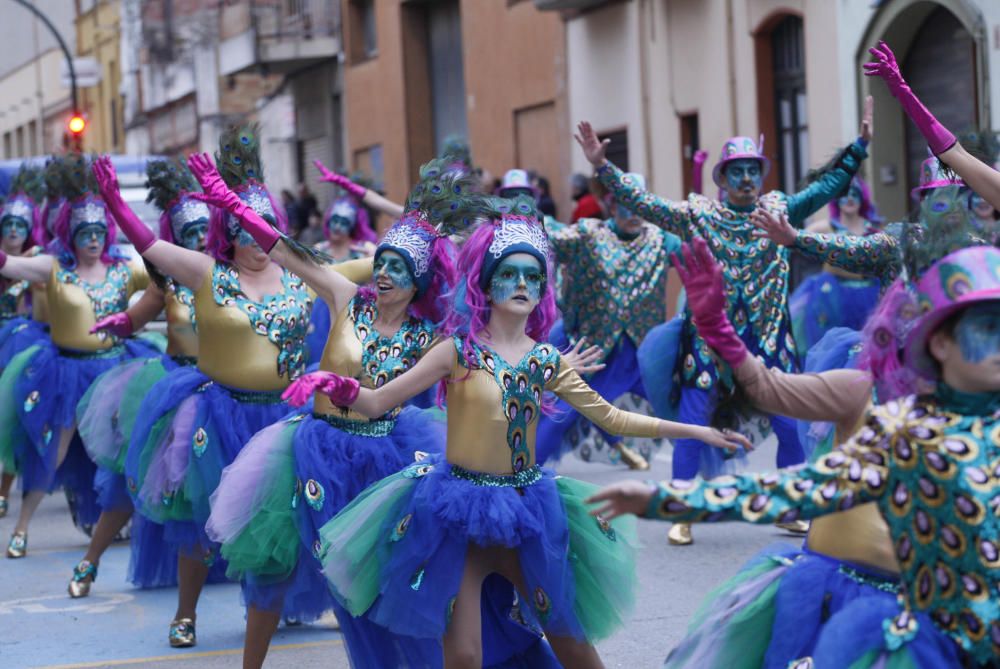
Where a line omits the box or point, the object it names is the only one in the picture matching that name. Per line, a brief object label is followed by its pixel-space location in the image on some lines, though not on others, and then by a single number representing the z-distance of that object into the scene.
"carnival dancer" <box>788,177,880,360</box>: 11.94
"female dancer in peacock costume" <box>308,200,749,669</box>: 5.53
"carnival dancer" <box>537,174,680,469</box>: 11.55
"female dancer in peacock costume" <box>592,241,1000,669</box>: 3.88
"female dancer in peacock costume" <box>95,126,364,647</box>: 7.60
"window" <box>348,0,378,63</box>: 32.88
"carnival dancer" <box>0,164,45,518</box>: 12.49
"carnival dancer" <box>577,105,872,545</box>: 9.24
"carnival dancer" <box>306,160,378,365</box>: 13.41
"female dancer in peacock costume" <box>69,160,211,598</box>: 8.79
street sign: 30.32
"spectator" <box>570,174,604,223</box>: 17.95
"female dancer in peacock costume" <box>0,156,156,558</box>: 10.39
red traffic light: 22.84
